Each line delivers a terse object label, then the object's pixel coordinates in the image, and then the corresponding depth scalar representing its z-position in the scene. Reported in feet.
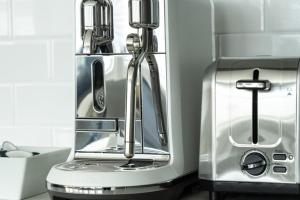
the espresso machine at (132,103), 3.58
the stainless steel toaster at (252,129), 3.58
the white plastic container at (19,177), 3.91
